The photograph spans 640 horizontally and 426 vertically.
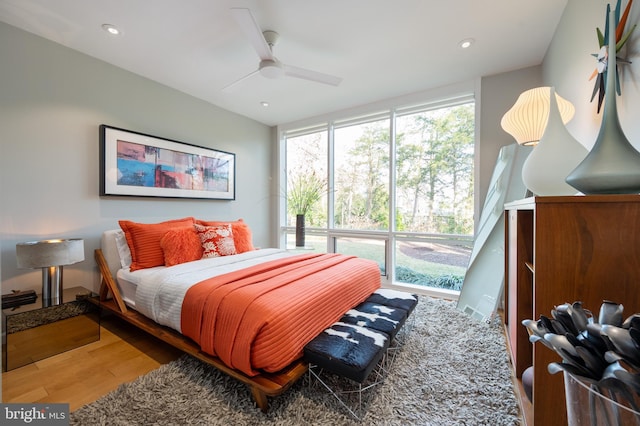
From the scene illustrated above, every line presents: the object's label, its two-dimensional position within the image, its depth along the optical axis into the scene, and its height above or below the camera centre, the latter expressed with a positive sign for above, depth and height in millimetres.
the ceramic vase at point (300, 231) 3969 -288
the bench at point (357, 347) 1295 -745
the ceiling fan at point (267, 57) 1635 +1244
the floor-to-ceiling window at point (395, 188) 3111 +360
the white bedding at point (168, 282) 1785 -551
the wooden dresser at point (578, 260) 819 -157
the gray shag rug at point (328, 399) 1308 -1063
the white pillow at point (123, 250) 2430 -371
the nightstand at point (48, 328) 1780 -931
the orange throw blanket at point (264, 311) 1328 -596
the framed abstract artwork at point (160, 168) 2619 +539
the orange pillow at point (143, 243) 2348 -298
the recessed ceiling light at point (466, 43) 2240 +1536
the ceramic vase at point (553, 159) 1116 +247
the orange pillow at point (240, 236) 3044 -288
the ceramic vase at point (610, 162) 859 +181
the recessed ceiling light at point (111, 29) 2074 +1522
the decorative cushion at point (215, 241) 2697 -310
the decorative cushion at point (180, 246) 2394 -336
